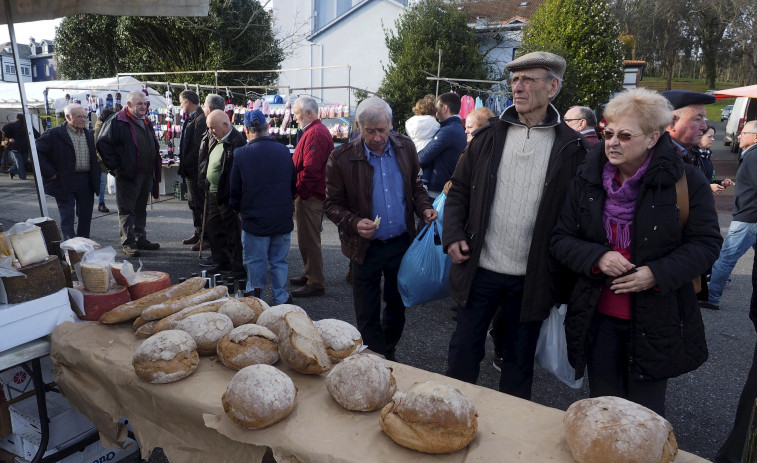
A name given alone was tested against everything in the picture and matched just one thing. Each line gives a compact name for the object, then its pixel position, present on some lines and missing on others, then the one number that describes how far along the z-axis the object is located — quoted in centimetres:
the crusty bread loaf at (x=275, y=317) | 188
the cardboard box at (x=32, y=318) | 196
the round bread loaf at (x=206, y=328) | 185
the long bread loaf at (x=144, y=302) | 212
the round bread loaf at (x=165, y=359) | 168
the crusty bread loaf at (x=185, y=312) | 195
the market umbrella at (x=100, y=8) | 286
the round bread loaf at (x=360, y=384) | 151
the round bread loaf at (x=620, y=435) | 123
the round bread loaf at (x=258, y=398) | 144
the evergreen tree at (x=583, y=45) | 1814
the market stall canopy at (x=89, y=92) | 1104
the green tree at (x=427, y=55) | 1989
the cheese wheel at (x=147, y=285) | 241
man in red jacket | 490
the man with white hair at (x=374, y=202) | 306
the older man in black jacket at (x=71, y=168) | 576
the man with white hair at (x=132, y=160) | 612
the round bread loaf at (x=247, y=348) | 173
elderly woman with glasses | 188
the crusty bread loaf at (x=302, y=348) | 168
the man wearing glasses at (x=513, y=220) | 232
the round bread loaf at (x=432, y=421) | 133
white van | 1656
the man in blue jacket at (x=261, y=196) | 425
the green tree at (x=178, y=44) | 1650
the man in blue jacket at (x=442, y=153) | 467
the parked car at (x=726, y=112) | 2927
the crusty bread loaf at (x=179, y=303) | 203
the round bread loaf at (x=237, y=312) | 201
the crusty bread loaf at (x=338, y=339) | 182
